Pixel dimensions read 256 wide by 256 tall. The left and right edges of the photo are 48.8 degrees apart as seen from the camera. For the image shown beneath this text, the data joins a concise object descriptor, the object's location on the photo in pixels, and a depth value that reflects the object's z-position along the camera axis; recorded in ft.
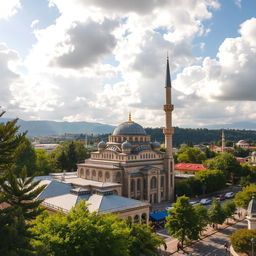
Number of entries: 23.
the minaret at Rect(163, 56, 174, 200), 197.77
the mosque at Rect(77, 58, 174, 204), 177.47
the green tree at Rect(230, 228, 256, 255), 91.45
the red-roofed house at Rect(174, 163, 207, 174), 293.41
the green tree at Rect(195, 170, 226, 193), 211.41
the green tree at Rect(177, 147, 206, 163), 362.74
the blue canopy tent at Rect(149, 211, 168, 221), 144.17
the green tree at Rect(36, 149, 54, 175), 246.68
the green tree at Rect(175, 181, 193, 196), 197.98
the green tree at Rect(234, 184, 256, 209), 149.69
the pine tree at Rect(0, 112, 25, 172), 68.25
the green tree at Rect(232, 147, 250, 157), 501.56
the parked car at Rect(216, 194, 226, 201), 203.56
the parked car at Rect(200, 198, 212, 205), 181.68
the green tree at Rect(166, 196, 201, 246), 109.29
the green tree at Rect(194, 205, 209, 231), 118.99
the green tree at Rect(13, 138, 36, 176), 223.51
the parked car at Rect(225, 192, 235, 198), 210.26
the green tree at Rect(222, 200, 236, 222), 135.55
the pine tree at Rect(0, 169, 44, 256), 56.54
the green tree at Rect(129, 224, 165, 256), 80.28
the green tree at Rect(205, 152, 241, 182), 257.34
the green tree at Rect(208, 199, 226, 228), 130.62
